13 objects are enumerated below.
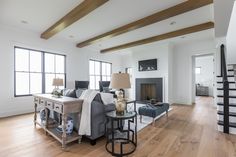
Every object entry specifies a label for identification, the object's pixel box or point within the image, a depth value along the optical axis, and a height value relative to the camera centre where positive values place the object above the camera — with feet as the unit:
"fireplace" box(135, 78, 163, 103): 20.76 -1.65
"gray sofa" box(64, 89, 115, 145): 8.03 -2.41
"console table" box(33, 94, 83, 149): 7.63 -1.82
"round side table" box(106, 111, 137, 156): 7.14 -3.79
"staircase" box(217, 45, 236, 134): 9.79 -1.93
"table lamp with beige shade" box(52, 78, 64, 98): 12.74 -0.30
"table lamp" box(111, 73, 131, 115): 7.30 -0.35
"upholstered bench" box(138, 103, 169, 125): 11.22 -2.68
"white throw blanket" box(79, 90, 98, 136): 7.97 -2.27
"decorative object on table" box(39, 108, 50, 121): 10.66 -2.81
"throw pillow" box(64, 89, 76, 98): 9.74 -1.06
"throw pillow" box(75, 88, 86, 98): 9.36 -0.94
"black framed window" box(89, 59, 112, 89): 24.57 +1.32
